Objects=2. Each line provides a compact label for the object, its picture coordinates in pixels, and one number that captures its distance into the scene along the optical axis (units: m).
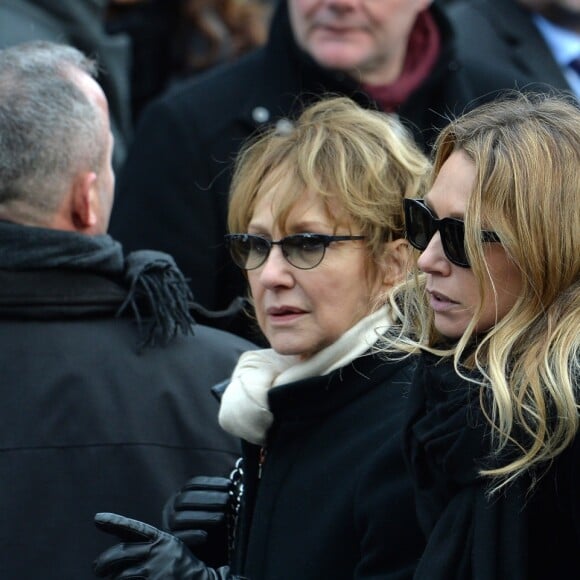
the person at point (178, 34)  12.71
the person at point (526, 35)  10.89
